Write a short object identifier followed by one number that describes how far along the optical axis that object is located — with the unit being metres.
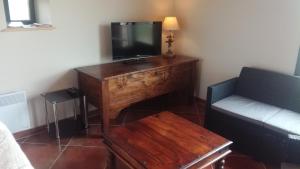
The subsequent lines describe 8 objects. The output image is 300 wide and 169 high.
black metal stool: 2.62
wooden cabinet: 2.64
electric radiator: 2.54
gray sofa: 2.24
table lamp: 3.42
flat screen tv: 2.99
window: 2.66
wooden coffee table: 1.67
